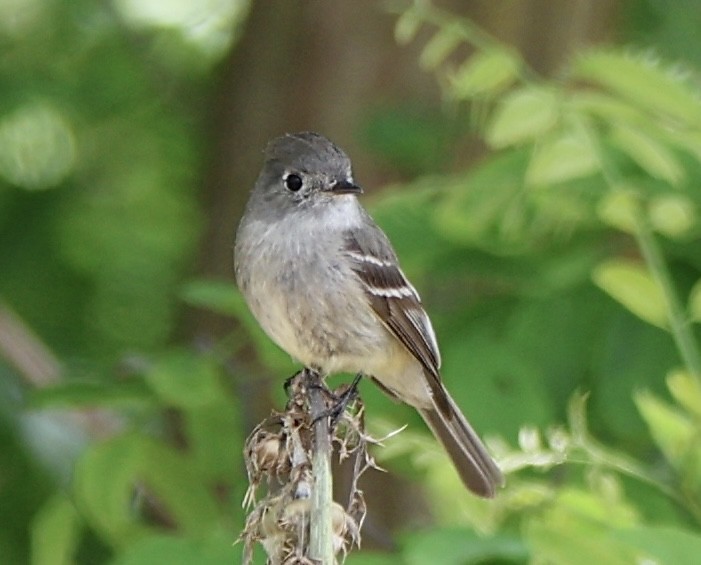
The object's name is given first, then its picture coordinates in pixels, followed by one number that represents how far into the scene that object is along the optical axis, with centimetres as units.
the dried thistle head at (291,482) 388
